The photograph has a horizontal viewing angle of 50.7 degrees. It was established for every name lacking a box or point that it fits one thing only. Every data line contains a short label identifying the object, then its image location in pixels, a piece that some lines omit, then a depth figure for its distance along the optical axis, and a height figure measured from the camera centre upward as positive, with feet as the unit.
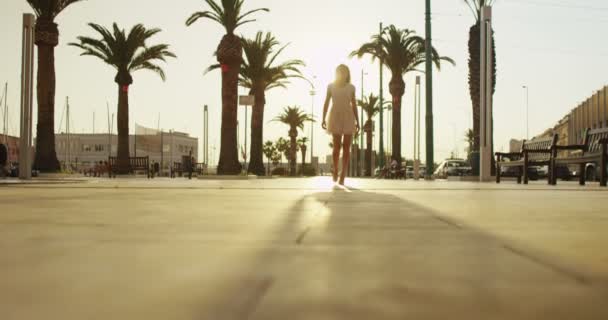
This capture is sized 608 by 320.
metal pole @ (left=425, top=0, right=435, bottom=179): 77.66 +9.12
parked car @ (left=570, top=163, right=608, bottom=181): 81.97 +0.41
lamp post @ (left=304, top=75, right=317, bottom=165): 299.70 +15.17
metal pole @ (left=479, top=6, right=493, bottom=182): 48.96 +6.63
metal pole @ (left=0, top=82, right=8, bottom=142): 247.91 +25.41
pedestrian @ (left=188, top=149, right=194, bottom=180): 100.12 +0.95
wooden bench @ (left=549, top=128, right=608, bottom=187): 37.23 +1.20
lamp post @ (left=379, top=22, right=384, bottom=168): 159.74 +11.85
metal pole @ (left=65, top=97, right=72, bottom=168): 303.97 +29.50
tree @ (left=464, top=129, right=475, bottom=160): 394.71 +23.37
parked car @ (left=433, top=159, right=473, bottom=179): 118.70 +1.08
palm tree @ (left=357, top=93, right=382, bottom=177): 220.60 +22.11
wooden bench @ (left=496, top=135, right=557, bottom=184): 46.29 +1.57
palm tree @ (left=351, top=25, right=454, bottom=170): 123.03 +23.08
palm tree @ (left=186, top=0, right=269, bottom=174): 85.97 +13.90
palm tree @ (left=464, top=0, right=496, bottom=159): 86.33 +15.38
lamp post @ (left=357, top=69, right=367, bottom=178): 218.87 +26.35
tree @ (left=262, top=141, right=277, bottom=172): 401.08 +14.63
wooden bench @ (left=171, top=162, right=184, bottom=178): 146.28 +0.56
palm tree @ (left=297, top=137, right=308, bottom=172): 331.98 +15.04
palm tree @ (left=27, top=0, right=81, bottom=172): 70.33 +10.17
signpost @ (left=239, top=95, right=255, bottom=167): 80.69 +9.11
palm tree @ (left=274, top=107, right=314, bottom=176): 242.17 +20.08
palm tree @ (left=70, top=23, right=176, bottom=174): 111.65 +20.61
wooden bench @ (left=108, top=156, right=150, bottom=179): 111.65 +1.20
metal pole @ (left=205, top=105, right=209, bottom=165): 172.60 +11.95
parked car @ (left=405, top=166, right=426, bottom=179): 205.46 +0.73
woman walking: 34.09 +3.25
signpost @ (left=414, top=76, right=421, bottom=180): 91.06 +10.44
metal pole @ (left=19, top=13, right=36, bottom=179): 48.60 +7.00
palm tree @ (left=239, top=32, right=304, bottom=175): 119.95 +18.69
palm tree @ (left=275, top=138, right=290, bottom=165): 387.43 +16.87
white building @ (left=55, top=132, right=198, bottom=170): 431.43 +16.17
